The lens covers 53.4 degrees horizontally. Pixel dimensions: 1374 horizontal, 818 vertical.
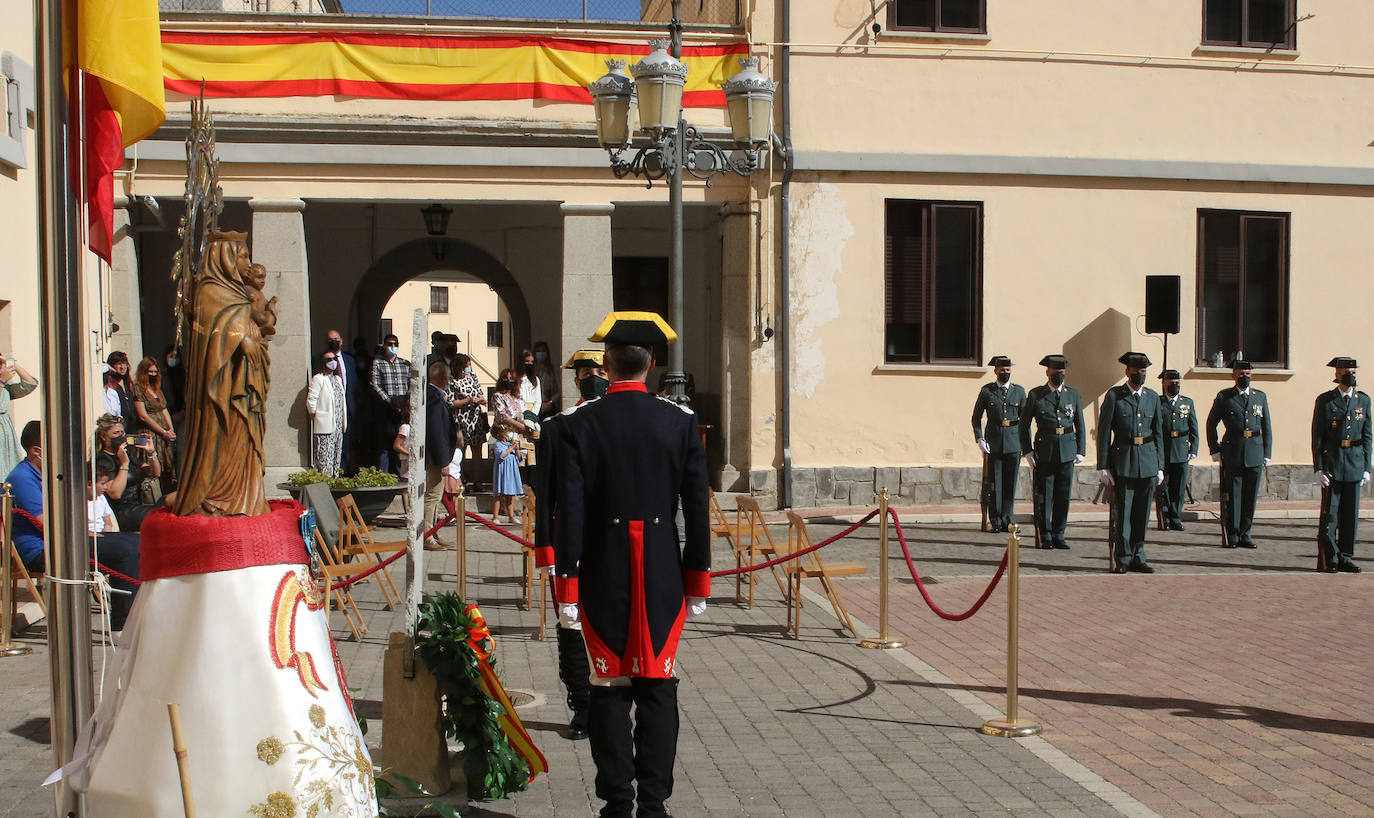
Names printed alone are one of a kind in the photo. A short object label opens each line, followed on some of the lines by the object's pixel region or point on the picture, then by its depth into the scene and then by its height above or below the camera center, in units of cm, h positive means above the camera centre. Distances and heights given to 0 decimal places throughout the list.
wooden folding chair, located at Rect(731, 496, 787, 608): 1005 -146
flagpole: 426 -18
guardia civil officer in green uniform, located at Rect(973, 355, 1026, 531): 1513 -96
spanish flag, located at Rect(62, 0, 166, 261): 448 +90
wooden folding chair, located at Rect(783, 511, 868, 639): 917 -154
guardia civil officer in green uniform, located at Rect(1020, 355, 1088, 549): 1428 -100
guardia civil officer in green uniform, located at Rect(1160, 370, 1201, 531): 1538 -90
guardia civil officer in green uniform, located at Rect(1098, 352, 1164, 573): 1252 -99
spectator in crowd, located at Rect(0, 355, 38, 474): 1045 -38
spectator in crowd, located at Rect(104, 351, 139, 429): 1388 -45
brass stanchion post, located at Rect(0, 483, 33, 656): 841 -152
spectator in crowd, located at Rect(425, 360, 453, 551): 1332 -88
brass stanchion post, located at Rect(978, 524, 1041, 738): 679 -160
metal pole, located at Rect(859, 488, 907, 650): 887 -163
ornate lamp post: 1088 +188
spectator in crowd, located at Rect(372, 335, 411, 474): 1644 -44
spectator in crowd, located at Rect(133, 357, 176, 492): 1393 -68
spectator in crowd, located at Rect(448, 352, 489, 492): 1491 -54
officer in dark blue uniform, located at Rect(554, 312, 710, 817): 501 -79
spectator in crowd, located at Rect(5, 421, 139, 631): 856 -123
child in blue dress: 1430 -125
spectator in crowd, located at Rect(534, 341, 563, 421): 1800 -35
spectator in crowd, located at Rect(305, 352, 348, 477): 1564 -83
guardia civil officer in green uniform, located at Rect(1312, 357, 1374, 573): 1265 -105
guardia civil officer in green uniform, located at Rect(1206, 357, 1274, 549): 1434 -109
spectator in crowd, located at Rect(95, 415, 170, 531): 941 -93
